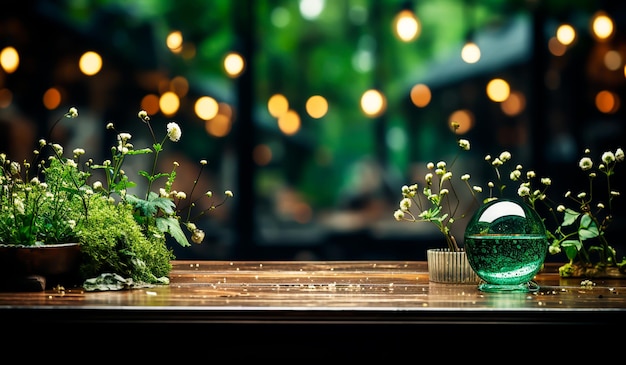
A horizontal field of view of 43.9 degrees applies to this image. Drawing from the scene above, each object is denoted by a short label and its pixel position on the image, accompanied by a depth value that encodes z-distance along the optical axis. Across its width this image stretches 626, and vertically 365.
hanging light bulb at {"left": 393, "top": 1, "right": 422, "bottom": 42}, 4.66
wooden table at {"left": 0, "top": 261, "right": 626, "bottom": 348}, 1.78
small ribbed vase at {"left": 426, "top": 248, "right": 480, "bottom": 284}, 2.34
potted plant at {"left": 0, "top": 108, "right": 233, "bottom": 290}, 2.14
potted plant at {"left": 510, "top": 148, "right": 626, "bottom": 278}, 2.43
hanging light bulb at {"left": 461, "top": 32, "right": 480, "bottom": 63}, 4.64
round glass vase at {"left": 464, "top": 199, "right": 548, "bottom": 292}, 2.11
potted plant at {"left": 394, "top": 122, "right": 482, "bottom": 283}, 2.34
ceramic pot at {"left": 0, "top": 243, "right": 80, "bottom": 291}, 2.09
